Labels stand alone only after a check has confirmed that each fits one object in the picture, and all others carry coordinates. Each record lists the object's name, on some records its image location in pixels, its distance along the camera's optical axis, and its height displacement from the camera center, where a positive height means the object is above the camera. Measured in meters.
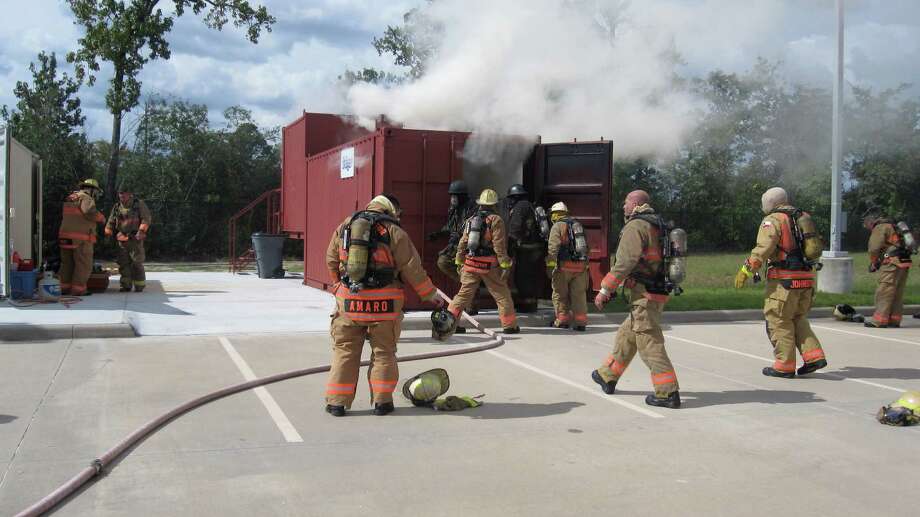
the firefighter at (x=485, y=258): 9.89 -0.16
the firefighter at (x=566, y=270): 10.62 -0.32
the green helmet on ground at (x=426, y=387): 6.18 -1.10
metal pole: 16.52 +1.86
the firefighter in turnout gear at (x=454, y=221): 10.85 +0.33
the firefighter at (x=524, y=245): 11.23 +0.01
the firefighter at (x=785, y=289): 7.77 -0.38
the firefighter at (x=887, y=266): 11.52 -0.22
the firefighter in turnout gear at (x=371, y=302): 5.83 -0.43
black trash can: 17.64 -0.29
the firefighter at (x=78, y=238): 12.02 +0.01
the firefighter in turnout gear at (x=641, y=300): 6.45 -0.43
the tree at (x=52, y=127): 23.66 +3.49
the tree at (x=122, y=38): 24.30 +6.12
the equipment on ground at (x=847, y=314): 12.52 -1.00
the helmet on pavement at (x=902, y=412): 5.97 -1.20
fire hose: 3.89 -1.24
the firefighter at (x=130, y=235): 13.18 +0.07
